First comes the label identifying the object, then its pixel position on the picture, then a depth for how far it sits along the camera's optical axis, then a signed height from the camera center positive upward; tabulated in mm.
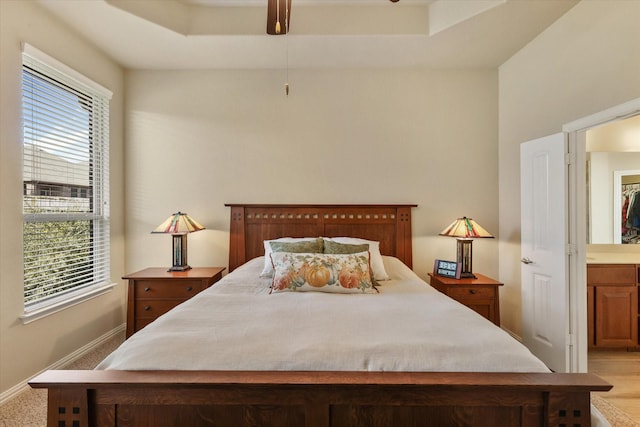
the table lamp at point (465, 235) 2928 -211
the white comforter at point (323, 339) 1271 -571
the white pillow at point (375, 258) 2568 -384
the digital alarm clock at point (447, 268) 2948 -539
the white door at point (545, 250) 2428 -319
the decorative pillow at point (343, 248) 2628 -297
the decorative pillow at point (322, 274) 2211 -440
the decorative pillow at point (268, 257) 2594 -377
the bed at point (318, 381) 1158 -630
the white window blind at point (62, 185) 2389 +257
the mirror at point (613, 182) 3387 +332
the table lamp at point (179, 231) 2986 -164
